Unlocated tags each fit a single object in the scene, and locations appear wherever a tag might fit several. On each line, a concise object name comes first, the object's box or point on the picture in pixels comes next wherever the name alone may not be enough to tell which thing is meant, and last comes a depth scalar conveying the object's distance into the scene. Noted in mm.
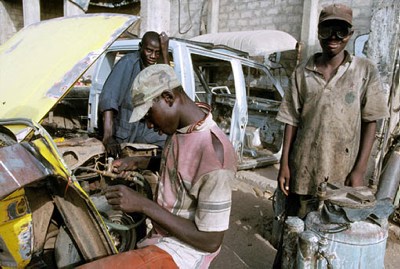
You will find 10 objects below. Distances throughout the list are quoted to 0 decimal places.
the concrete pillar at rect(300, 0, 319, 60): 7527
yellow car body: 1381
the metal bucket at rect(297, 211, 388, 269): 1882
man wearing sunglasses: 2209
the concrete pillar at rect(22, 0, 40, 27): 13023
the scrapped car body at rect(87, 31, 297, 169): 3973
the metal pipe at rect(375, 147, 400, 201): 2771
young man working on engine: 1410
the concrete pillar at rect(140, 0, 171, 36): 11039
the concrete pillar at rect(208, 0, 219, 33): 9633
